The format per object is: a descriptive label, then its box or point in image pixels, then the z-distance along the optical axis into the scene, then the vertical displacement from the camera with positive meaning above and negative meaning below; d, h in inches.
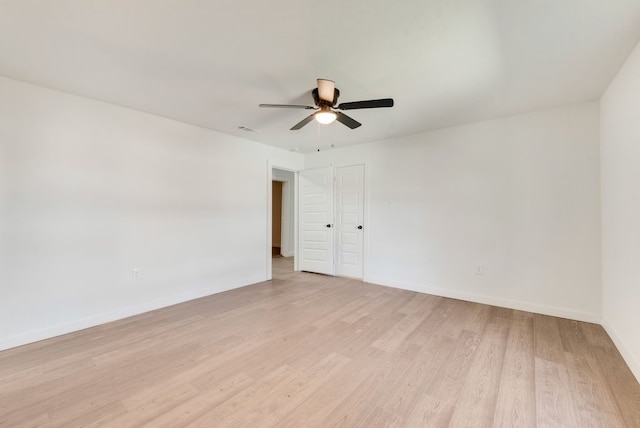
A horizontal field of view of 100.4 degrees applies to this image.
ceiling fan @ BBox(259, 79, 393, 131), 94.1 +41.1
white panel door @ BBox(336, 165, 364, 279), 194.4 -2.7
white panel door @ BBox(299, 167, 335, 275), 208.5 -3.5
